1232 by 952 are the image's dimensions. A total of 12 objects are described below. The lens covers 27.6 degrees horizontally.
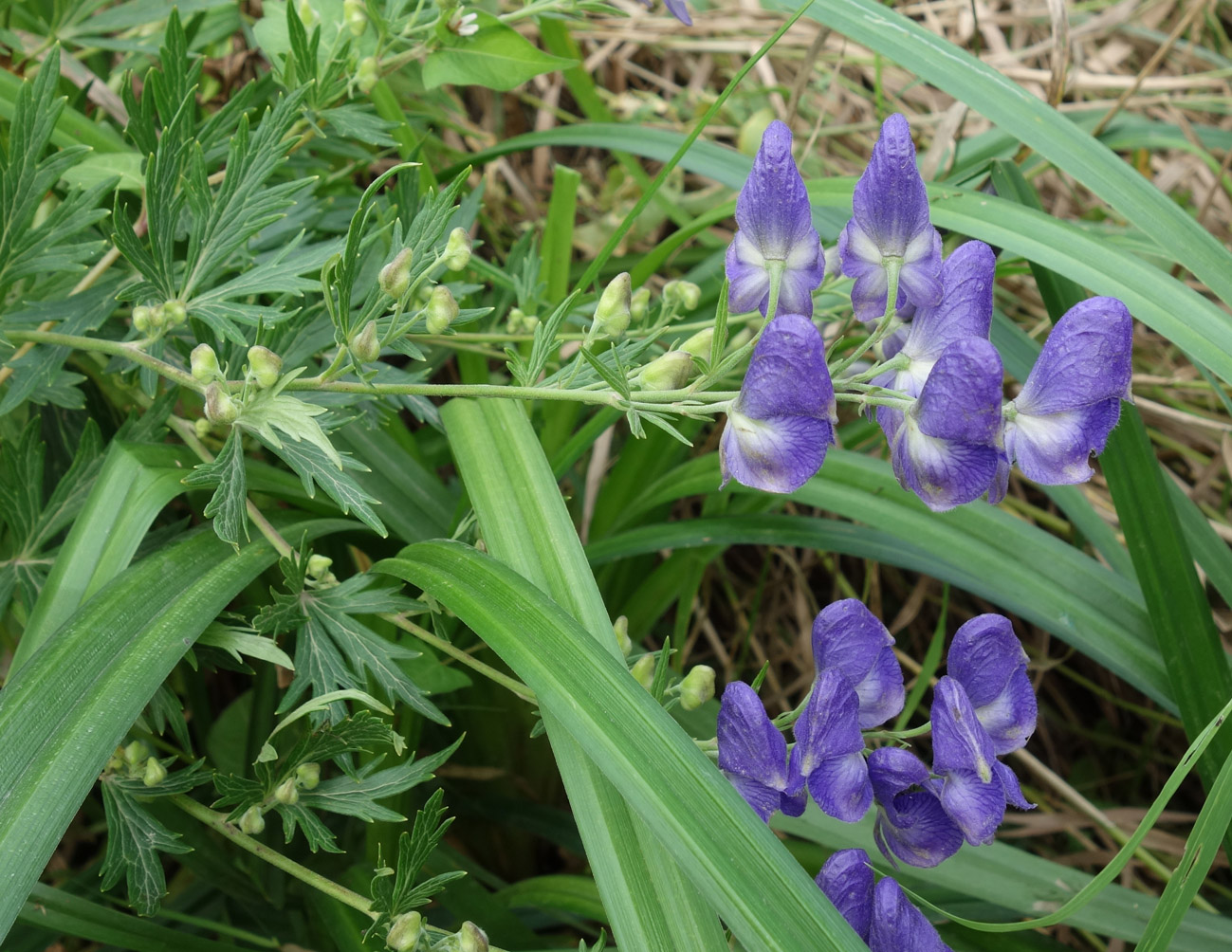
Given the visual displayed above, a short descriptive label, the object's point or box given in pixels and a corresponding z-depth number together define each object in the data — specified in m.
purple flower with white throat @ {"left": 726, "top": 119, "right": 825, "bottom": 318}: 0.50
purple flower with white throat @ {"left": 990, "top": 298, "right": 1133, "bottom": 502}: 0.48
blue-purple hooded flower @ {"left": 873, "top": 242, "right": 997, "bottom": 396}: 0.50
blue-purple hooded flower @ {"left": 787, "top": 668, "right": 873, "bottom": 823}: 0.50
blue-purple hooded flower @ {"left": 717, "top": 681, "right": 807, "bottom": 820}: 0.50
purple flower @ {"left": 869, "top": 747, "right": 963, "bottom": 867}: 0.51
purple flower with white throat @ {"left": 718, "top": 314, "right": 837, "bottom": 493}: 0.47
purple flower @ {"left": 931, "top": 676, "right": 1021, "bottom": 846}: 0.50
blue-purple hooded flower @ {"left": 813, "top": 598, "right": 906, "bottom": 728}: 0.52
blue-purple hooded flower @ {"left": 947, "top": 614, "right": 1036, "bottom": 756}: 0.52
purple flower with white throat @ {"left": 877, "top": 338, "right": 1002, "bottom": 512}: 0.47
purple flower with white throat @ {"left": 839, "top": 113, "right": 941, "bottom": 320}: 0.50
